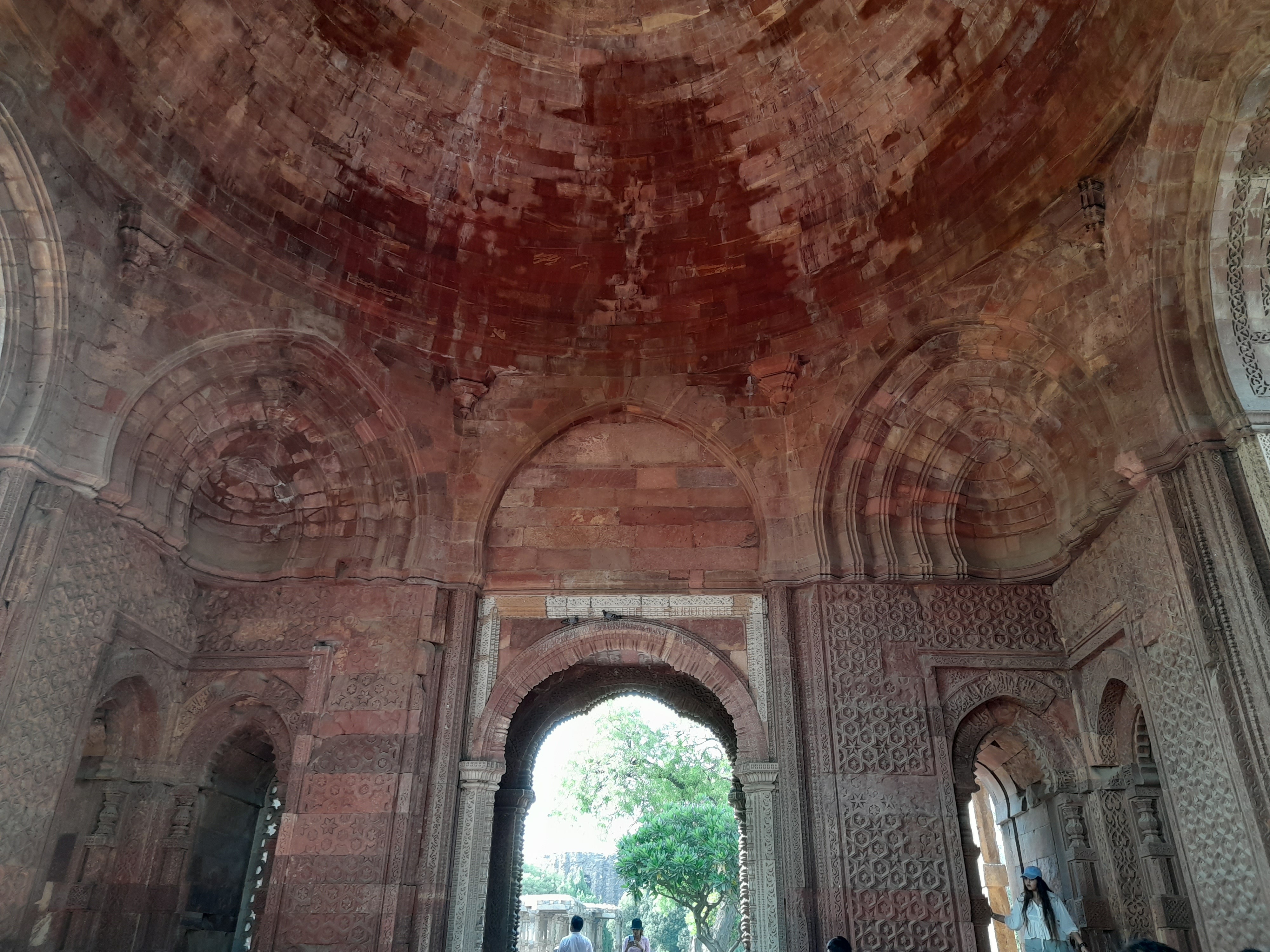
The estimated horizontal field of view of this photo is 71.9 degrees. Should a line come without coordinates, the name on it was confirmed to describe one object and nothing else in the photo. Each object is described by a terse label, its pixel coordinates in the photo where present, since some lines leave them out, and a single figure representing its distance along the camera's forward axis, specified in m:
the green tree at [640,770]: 23.81
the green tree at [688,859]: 19.81
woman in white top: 6.68
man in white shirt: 8.84
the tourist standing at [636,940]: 9.38
